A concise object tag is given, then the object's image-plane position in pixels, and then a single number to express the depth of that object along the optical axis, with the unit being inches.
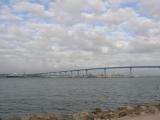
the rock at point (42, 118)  345.4
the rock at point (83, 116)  345.6
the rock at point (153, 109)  379.4
